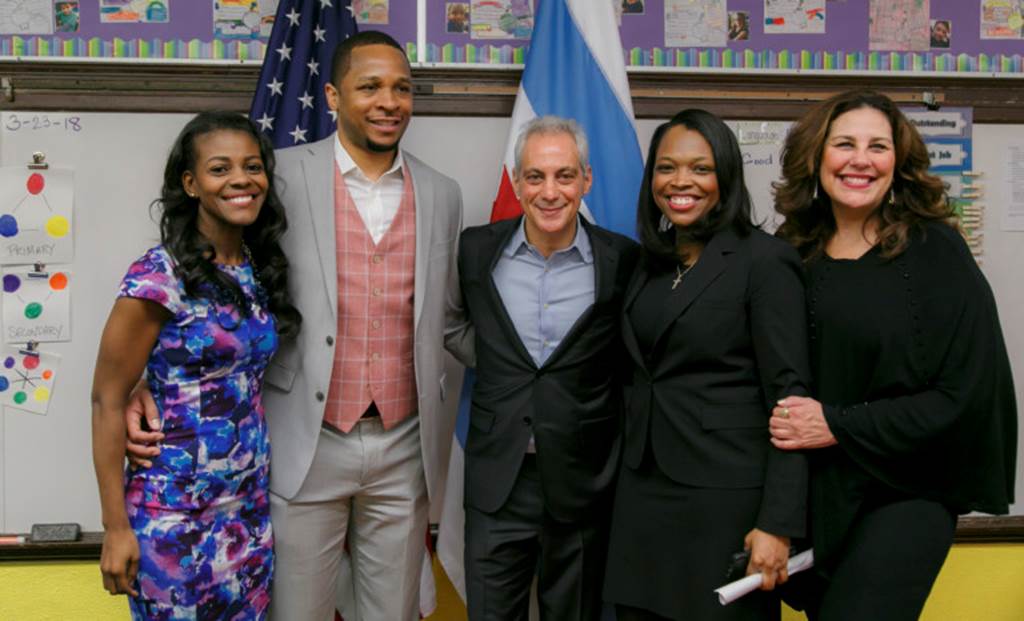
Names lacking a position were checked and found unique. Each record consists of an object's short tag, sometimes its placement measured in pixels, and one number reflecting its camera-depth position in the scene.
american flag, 2.50
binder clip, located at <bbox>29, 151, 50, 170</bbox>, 2.54
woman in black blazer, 1.79
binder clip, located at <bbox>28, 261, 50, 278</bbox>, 2.57
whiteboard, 2.57
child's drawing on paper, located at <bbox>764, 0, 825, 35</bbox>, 2.76
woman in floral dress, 1.79
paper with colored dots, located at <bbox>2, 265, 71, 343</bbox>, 2.56
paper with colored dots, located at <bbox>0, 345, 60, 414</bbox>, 2.58
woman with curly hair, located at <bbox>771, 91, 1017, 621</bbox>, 1.74
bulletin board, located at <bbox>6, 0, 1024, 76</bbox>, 2.59
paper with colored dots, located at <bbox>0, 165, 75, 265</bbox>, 2.54
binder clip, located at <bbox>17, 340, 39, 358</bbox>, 2.58
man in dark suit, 2.05
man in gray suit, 2.04
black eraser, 2.62
